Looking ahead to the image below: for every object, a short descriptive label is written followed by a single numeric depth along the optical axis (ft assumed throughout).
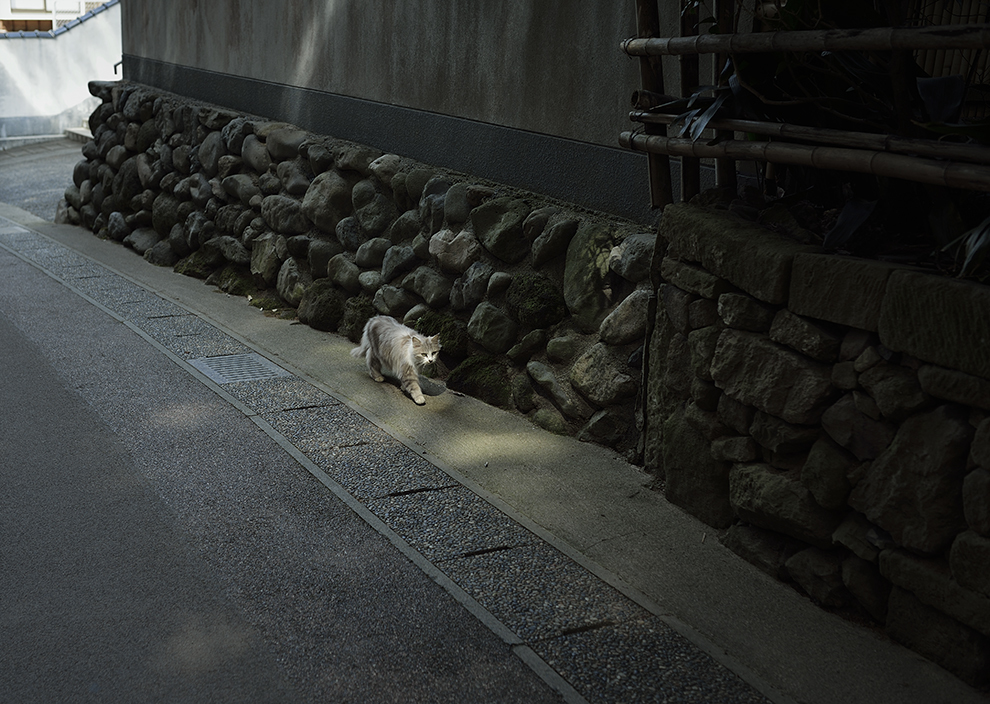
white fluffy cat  20.93
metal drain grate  22.53
